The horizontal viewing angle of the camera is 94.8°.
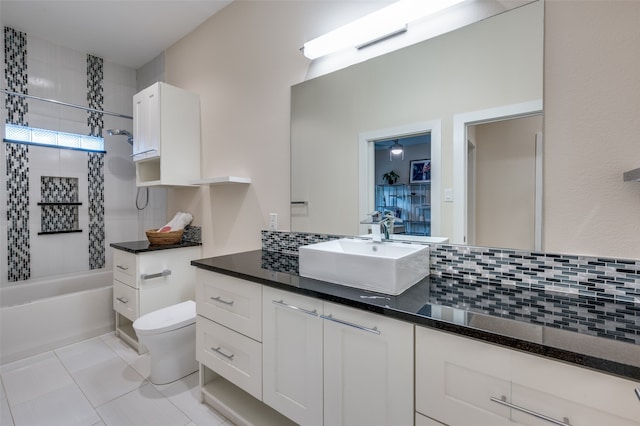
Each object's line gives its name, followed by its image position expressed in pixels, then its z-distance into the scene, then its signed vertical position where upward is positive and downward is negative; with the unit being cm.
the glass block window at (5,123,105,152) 274 +70
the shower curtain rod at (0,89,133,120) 259 +101
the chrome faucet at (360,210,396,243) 155 -9
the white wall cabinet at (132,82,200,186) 245 +66
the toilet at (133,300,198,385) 184 -87
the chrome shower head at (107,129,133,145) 309 +80
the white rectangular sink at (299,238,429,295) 109 -24
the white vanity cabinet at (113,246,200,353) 228 -61
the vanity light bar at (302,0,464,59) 141 +96
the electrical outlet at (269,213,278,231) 212 -10
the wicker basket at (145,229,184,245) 250 -25
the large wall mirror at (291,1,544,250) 123 +49
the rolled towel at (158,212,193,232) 264 -13
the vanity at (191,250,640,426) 71 -47
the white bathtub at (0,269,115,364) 220 -87
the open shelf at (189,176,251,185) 216 +21
